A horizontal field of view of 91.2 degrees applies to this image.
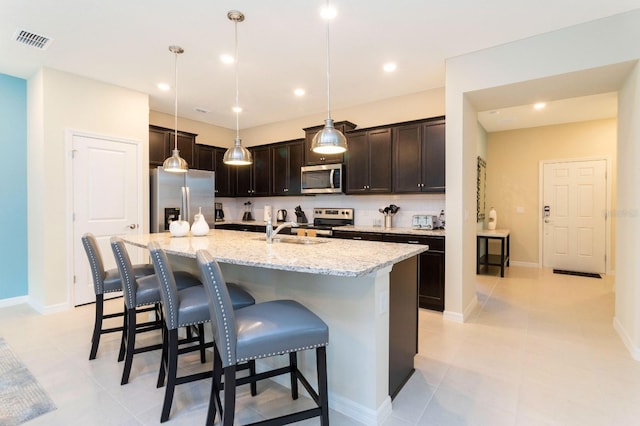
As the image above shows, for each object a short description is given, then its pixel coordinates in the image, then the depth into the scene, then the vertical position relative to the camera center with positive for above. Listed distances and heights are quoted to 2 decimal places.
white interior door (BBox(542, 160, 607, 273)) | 5.57 -0.09
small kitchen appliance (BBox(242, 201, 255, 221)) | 6.53 -0.05
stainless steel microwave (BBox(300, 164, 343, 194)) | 4.82 +0.50
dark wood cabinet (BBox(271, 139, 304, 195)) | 5.45 +0.78
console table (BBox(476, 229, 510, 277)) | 5.38 -0.74
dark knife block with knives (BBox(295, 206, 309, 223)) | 5.70 -0.09
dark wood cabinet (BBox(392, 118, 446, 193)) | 3.95 +0.70
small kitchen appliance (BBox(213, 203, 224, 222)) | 6.28 -0.06
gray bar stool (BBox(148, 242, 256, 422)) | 1.81 -0.61
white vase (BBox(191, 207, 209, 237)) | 3.01 -0.17
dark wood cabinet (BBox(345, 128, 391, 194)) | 4.40 +0.70
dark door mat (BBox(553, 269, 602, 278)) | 5.33 -1.11
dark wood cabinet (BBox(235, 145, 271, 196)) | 5.90 +0.68
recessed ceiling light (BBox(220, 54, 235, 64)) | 3.38 +1.66
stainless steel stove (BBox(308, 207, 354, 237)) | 5.12 -0.13
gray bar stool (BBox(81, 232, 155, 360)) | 2.53 -0.60
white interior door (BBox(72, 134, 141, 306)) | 3.90 +0.18
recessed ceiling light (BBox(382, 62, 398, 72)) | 3.58 +1.67
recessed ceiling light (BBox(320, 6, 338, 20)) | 2.56 +1.65
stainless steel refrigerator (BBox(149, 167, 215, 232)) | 4.55 +0.21
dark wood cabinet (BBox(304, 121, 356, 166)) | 4.75 +0.96
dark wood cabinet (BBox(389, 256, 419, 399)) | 2.01 -0.78
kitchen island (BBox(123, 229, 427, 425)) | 1.75 -0.56
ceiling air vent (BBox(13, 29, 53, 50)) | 2.92 +1.64
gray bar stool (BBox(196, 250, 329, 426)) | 1.41 -0.59
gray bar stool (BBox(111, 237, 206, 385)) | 2.21 -0.61
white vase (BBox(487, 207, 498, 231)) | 6.18 -0.19
